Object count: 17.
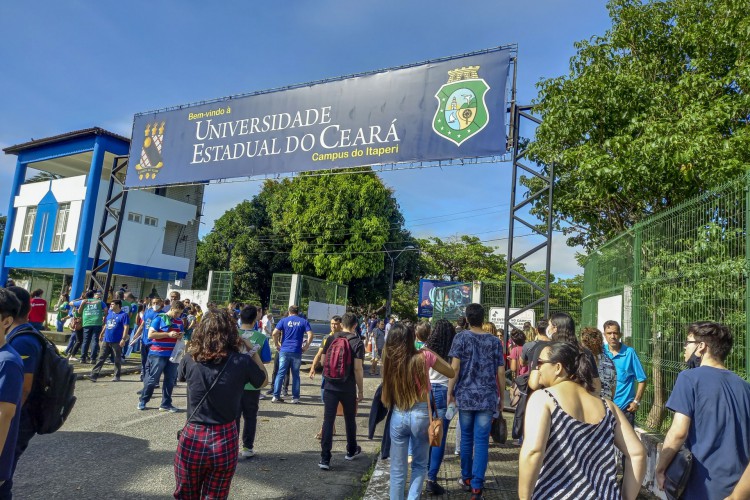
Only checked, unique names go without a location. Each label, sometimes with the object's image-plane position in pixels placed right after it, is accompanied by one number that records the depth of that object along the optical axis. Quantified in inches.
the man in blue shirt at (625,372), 222.2
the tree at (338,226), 1266.0
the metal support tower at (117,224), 637.9
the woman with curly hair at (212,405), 136.7
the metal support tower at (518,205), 363.5
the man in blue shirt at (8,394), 99.3
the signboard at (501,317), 568.7
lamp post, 1332.4
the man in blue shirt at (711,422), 123.8
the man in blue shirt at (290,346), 379.9
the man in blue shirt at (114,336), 425.1
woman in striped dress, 97.2
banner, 422.0
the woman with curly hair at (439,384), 209.2
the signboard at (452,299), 645.3
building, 885.8
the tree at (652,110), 318.3
